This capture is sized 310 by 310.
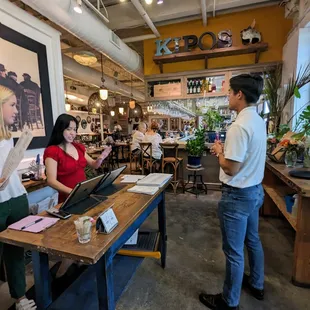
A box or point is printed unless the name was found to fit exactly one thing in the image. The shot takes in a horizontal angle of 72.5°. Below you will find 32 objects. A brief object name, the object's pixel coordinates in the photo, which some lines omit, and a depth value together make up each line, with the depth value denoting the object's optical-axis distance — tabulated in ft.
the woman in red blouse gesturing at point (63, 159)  5.63
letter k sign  15.85
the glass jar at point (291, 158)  7.95
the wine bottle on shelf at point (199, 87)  16.34
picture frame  8.13
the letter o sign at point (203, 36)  14.78
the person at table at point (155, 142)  16.89
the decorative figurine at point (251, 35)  13.99
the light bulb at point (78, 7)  8.71
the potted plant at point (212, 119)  16.48
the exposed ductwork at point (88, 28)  8.04
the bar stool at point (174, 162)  14.83
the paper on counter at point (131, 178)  6.63
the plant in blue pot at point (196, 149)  13.62
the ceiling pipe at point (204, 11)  12.22
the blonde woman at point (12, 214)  4.99
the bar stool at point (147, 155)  16.46
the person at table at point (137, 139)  20.15
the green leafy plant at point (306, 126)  7.36
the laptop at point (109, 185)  5.55
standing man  4.44
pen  3.69
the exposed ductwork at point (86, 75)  17.45
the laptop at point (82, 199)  4.37
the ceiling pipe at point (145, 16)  11.46
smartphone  4.13
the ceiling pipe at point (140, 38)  16.20
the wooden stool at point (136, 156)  19.89
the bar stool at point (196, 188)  14.69
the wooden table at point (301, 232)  5.74
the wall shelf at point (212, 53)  14.02
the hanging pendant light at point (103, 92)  17.48
